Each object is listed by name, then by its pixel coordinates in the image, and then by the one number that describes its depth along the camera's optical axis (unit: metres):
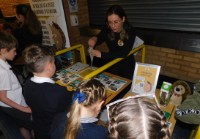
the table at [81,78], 1.91
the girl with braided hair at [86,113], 1.01
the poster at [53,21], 3.56
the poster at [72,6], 3.66
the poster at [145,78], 1.67
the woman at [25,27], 3.16
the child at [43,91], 1.38
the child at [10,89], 1.77
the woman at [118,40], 2.01
